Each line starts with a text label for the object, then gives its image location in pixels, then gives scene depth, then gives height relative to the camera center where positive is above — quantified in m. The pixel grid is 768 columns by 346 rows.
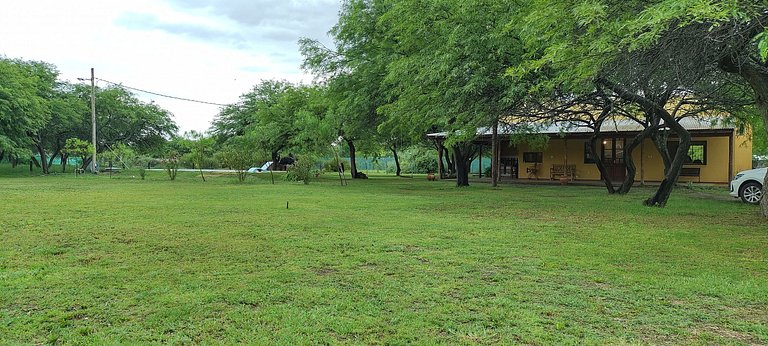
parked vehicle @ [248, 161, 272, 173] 32.13 -0.27
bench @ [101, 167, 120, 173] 30.34 -0.39
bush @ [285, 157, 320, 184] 20.61 -0.20
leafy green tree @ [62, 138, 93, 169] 26.00 +0.88
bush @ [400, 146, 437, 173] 36.81 +0.31
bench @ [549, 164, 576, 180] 21.94 -0.25
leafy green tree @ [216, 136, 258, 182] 22.09 +0.23
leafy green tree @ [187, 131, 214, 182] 24.69 +0.86
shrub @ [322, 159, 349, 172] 35.00 -0.12
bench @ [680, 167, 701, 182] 20.34 -0.24
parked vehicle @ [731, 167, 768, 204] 11.55 -0.45
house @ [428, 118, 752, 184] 19.77 +0.53
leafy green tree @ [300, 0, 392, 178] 16.61 +3.70
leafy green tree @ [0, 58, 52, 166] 24.05 +2.78
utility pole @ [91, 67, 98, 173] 27.86 +2.15
